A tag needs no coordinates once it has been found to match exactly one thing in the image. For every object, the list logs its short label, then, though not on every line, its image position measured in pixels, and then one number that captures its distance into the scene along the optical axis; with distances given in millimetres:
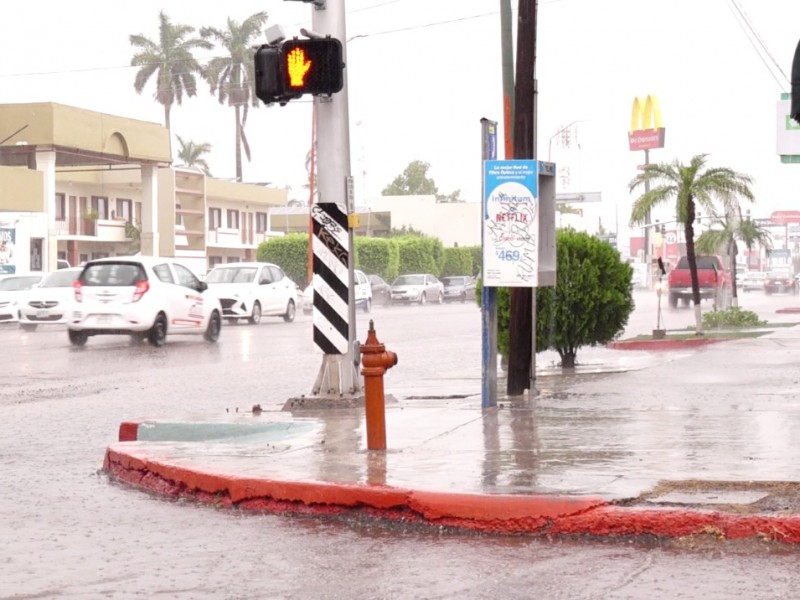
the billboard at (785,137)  41531
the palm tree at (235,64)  91500
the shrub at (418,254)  88875
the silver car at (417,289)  65875
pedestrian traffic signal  13117
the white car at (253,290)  37594
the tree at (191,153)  108750
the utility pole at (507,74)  17250
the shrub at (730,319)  34500
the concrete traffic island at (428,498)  7430
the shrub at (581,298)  19922
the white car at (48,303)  34344
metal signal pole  13898
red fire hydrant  10016
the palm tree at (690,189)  32781
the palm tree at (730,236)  46344
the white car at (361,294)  51000
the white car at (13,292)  39844
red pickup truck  51566
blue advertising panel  13680
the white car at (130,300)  26922
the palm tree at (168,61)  88750
